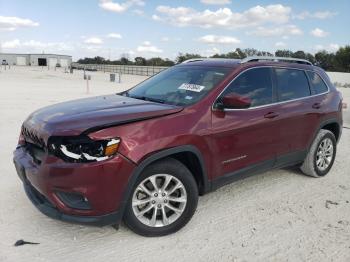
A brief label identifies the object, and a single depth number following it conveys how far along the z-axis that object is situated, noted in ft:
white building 394.11
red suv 10.77
